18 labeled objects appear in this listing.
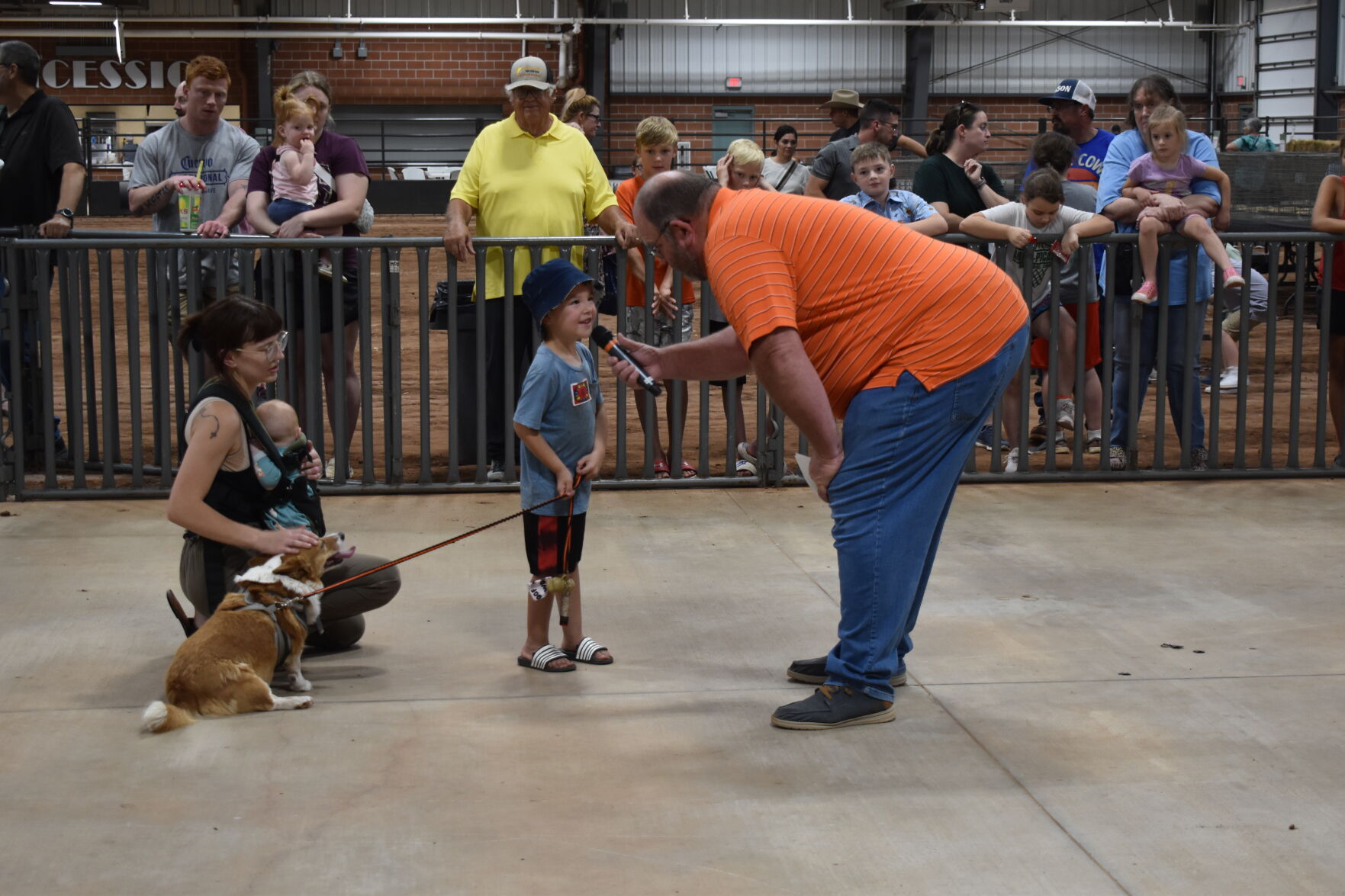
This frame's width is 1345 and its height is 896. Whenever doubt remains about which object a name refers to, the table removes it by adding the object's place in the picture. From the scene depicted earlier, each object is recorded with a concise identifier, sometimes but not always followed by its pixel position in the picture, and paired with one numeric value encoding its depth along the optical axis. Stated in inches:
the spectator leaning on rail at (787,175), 358.6
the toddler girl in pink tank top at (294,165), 258.1
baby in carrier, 158.6
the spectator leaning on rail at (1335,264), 279.7
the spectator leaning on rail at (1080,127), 316.8
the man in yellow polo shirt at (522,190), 261.3
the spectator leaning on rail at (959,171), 297.1
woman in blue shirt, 279.9
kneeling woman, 152.6
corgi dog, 147.6
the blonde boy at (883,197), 263.4
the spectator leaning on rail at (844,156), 341.7
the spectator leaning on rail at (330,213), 265.1
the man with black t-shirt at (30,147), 272.4
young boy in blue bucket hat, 162.6
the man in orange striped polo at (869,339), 140.3
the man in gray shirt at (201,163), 269.4
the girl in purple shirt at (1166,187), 271.1
